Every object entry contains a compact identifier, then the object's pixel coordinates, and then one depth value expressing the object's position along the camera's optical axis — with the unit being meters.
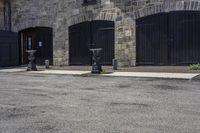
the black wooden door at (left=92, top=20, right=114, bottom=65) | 18.50
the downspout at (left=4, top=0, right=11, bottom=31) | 23.03
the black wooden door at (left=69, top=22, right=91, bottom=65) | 19.59
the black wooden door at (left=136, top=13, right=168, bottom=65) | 16.81
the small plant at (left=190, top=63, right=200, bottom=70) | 14.36
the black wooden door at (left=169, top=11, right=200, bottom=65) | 15.91
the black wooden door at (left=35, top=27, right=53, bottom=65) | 21.30
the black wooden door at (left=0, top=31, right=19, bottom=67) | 21.44
